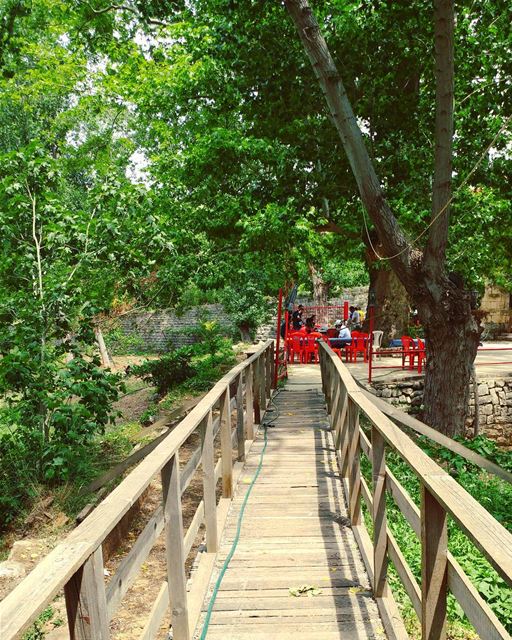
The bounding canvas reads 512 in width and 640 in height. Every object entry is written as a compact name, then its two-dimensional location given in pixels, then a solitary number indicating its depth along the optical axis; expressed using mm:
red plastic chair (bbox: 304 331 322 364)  16609
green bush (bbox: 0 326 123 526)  5781
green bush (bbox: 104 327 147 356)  24080
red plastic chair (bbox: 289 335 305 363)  16666
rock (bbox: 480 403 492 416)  12830
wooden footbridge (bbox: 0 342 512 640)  1488
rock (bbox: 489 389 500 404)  12883
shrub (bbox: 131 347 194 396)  14000
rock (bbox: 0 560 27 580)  4378
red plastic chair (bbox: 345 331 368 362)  15406
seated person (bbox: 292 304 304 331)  18375
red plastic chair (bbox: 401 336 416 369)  12563
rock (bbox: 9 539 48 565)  4805
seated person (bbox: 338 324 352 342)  15102
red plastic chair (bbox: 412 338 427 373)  12568
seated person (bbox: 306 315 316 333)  18828
